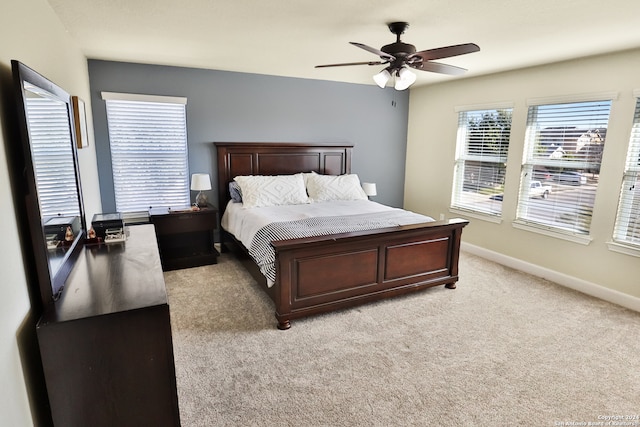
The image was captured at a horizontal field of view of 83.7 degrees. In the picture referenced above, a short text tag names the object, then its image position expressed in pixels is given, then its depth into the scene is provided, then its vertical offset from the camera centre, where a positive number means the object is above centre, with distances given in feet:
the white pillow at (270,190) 13.72 -1.54
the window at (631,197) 10.37 -1.23
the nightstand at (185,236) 12.99 -3.37
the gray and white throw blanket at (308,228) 9.73 -2.22
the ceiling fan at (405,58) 8.02 +2.24
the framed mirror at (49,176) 4.46 -0.41
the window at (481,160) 14.40 -0.28
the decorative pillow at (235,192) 14.29 -1.65
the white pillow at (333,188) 15.02 -1.54
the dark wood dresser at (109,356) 4.59 -2.74
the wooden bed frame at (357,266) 9.37 -3.31
